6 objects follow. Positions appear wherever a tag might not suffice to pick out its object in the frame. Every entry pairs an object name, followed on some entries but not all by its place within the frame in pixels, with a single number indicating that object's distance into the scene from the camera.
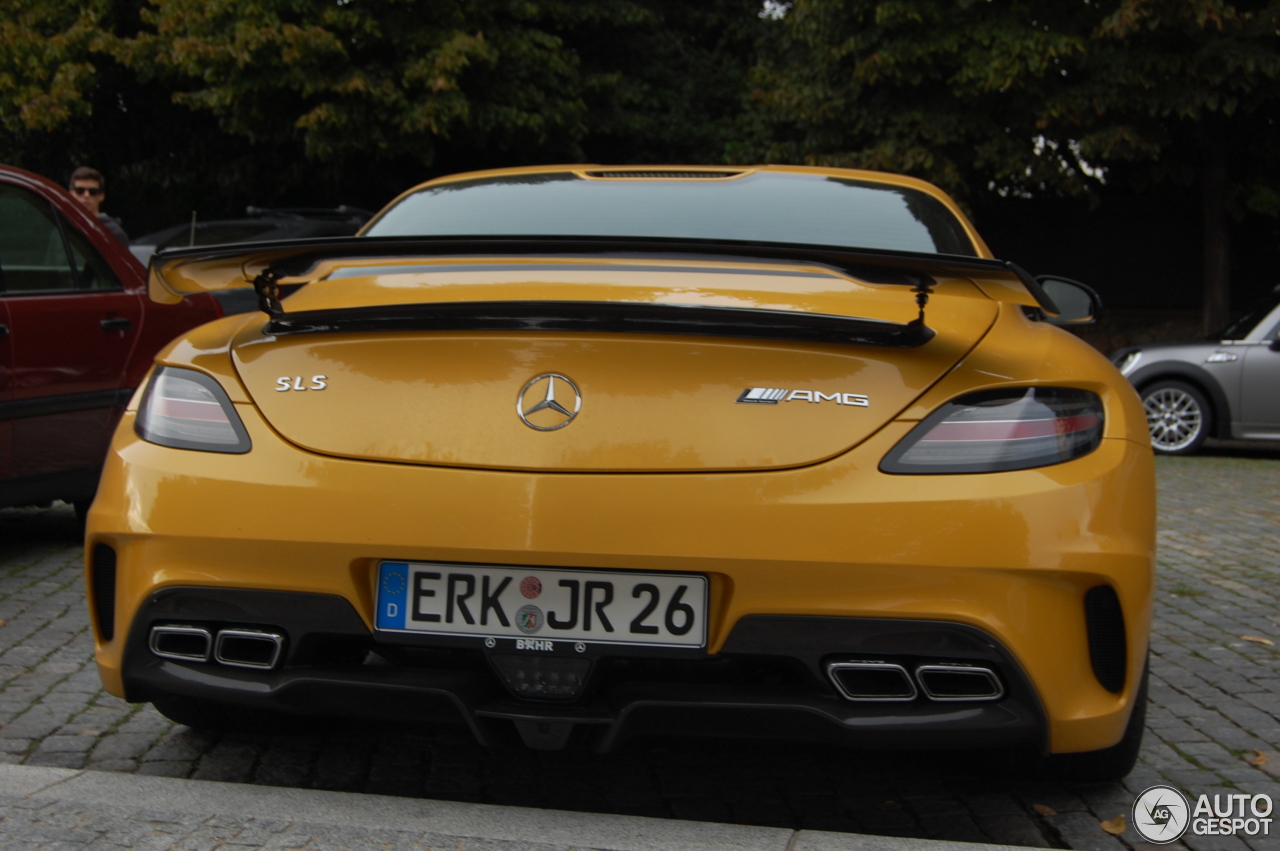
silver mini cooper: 11.59
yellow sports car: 2.40
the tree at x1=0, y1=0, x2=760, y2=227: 18.86
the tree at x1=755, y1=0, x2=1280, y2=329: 17.14
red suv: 5.38
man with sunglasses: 10.05
